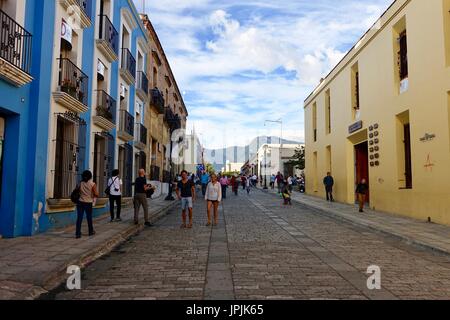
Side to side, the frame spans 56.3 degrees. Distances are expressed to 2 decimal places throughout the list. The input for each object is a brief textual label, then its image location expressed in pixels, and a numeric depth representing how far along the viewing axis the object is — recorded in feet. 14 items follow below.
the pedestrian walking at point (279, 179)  94.21
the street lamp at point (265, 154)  196.90
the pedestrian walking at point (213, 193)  40.16
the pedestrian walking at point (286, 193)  68.09
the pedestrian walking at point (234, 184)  98.27
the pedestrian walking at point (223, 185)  86.43
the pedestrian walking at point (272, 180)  142.04
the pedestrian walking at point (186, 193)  38.96
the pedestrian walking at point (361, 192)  52.17
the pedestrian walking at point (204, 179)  82.27
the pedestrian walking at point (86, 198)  29.76
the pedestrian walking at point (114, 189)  39.70
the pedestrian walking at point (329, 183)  70.90
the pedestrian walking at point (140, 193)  38.42
